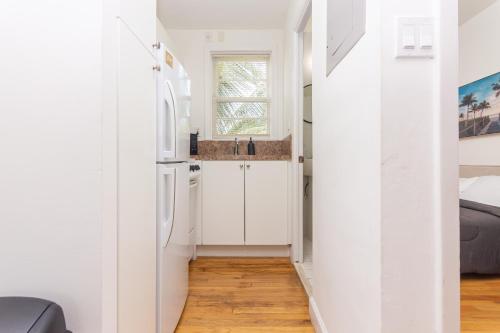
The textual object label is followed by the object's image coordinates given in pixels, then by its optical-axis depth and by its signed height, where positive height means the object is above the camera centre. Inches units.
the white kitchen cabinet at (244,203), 108.5 -14.3
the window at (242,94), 135.6 +35.1
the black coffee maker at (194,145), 119.6 +9.2
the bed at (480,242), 84.4 -23.1
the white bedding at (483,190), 97.8 -8.9
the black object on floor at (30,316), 26.0 -14.7
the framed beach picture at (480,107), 113.4 +25.6
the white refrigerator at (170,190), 53.8 -5.0
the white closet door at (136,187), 38.6 -3.2
